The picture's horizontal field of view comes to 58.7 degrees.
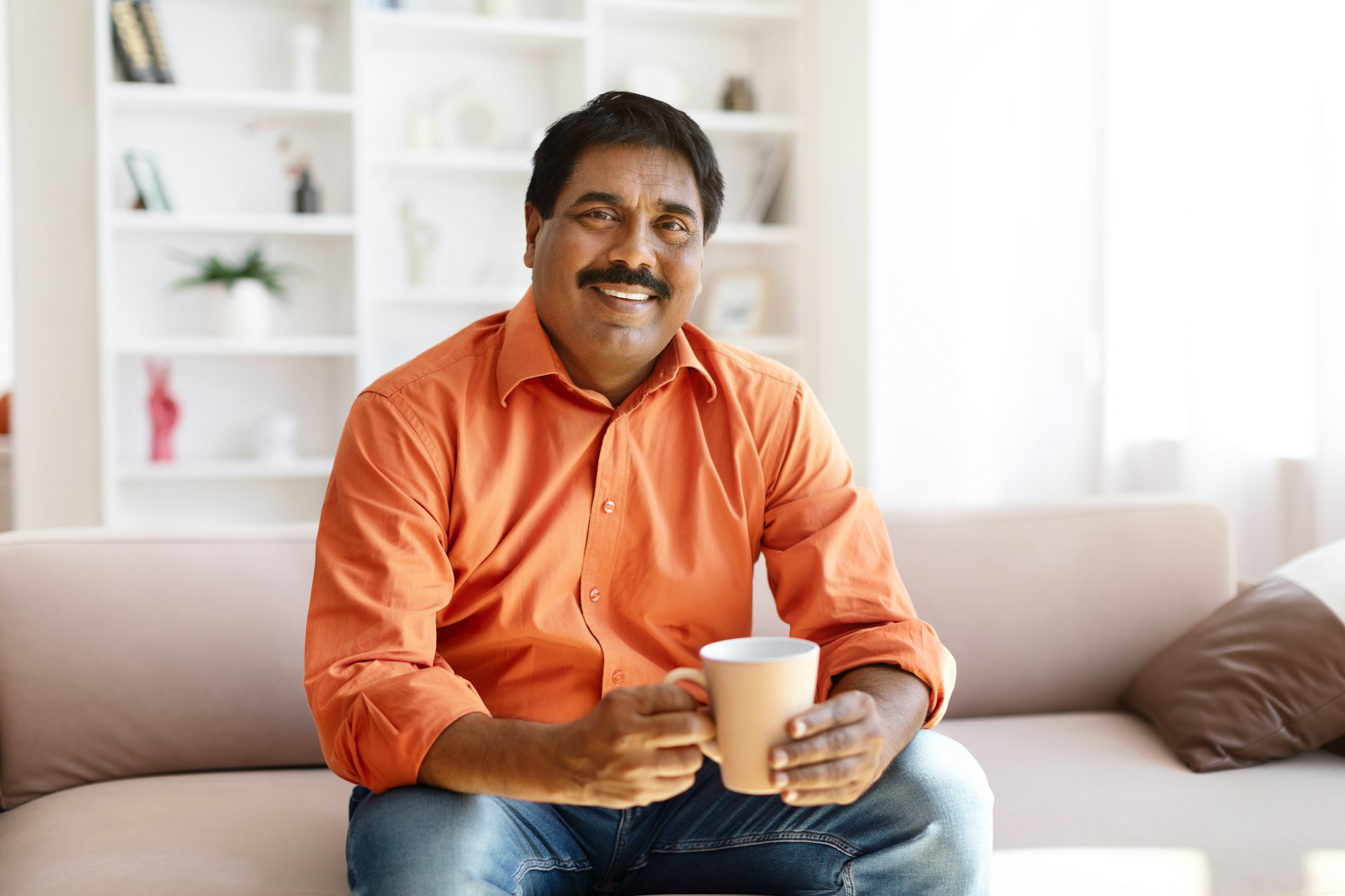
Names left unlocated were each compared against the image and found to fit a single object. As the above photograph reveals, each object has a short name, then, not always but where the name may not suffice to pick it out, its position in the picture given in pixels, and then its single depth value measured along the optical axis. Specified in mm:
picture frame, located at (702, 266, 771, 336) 4152
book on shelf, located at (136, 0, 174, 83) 3422
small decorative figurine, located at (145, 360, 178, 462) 3615
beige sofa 1337
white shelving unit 3566
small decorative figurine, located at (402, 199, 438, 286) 3814
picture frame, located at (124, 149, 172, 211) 3504
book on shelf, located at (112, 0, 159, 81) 3398
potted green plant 3568
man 1102
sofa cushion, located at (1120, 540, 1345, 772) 1616
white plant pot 3578
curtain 2639
